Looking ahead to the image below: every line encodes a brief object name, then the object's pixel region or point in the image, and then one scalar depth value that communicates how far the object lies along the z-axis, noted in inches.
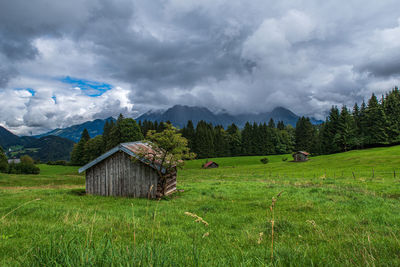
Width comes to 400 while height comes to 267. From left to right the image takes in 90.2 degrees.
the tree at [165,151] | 588.4
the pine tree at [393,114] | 2689.5
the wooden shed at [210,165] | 2812.5
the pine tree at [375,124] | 2738.4
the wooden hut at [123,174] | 629.0
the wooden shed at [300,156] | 2780.5
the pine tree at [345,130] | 2967.5
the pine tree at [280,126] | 4809.1
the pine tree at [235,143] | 4220.0
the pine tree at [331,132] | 3110.2
